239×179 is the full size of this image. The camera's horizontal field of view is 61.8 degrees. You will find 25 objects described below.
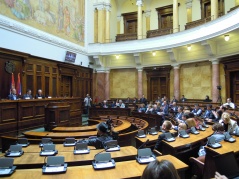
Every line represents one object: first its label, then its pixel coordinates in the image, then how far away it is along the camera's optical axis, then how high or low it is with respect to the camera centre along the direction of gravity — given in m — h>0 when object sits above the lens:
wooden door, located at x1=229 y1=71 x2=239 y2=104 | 10.75 +0.34
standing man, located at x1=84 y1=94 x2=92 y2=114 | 13.52 -0.55
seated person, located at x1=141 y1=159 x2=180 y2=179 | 1.35 -0.54
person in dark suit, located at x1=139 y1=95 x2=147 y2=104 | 13.58 -0.48
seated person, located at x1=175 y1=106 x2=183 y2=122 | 7.52 -0.86
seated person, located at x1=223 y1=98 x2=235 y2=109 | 8.64 -0.54
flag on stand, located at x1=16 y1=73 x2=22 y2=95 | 8.85 +0.36
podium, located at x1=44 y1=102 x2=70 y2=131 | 7.05 -0.77
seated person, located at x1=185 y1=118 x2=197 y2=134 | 4.96 -0.76
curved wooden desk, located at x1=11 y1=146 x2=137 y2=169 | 2.80 -0.96
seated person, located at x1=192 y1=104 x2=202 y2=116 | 8.30 -0.78
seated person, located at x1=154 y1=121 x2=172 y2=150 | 4.34 -0.73
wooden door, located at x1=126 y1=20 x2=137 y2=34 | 17.28 +5.80
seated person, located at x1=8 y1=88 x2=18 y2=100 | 7.37 -0.07
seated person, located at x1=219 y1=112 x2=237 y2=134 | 4.59 -0.74
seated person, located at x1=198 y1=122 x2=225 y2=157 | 3.69 -0.81
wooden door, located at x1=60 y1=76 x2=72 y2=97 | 12.71 +0.50
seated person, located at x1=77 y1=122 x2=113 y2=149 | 3.69 -0.83
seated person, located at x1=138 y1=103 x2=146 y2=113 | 10.66 -0.87
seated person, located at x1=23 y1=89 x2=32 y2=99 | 8.16 -0.09
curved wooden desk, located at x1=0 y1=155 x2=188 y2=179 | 2.29 -0.95
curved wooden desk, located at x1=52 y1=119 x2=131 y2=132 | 6.15 -1.11
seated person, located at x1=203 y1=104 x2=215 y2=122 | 7.65 -0.86
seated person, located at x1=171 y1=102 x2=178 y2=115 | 9.54 -0.78
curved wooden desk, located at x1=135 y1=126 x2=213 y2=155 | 3.70 -1.00
